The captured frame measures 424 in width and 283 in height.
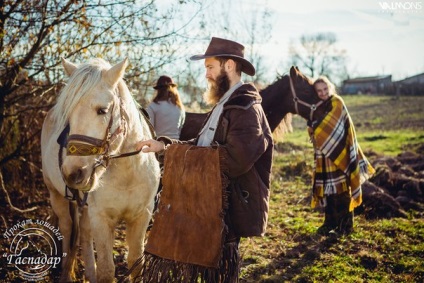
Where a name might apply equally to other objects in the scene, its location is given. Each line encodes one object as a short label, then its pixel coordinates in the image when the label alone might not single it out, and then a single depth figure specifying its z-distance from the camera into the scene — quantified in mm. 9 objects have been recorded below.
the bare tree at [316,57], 57750
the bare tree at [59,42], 4559
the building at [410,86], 31547
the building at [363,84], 51375
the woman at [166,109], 5180
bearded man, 2273
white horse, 2402
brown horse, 5891
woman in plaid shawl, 5426
